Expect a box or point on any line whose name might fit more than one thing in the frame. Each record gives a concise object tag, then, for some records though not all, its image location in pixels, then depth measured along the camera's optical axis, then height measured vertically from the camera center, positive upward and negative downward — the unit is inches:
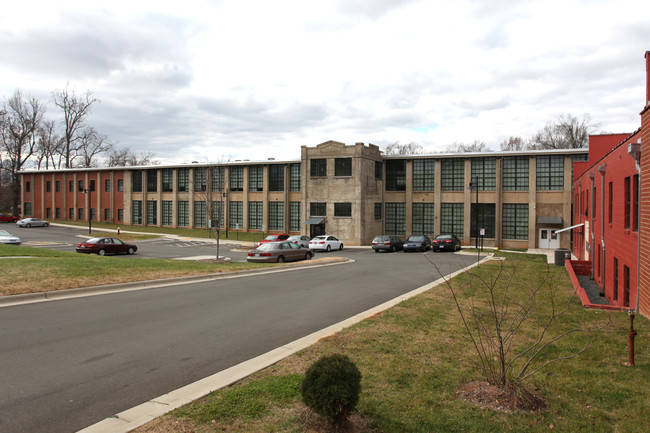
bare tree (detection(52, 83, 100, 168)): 3154.5 +630.3
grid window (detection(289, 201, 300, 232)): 2148.1 -13.9
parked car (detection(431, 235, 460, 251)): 1494.8 -95.5
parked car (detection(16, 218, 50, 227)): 2310.5 -60.7
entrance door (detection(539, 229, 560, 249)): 1686.8 -88.7
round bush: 184.4 -71.4
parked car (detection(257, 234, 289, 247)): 1625.2 -89.9
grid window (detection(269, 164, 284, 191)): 2185.0 +170.8
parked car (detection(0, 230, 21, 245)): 1366.9 -85.2
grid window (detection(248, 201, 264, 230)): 2241.6 -11.0
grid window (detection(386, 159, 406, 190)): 1950.1 +166.2
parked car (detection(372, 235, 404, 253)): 1533.0 -100.9
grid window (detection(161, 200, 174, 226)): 2480.3 -5.2
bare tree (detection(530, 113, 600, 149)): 2518.5 +442.2
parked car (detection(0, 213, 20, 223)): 2544.3 -40.5
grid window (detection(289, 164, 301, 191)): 2145.7 +168.9
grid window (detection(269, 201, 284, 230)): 2186.0 -10.2
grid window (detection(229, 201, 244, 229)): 2294.5 -7.4
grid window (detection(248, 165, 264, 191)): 2233.0 +170.5
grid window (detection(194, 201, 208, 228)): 2365.9 -14.0
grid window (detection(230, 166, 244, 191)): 2290.8 +172.7
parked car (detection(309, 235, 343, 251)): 1541.6 -101.3
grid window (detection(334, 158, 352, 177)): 1850.4 +189.1
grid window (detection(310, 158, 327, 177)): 1902.1 +191.3
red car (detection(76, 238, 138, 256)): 1259.8 -98.4
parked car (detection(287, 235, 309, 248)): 1539.1 -91.0
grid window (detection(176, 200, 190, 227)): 2426.2 -4.6
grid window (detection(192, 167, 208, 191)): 2354.8 +177.1
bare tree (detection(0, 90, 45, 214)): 2972.4 +472.5
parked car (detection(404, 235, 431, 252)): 1520.7 -98.0
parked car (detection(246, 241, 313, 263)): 1051.9 -94.5
